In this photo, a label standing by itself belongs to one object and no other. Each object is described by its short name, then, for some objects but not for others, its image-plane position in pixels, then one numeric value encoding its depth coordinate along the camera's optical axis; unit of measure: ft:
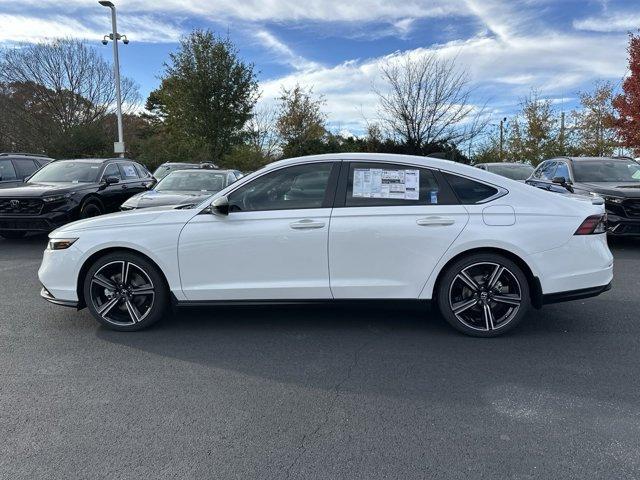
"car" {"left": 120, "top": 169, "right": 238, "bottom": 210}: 28.48
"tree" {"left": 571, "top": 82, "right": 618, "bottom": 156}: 92.82
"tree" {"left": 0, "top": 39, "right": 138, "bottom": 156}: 95.96
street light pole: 69.51
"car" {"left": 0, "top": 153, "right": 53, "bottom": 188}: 39.14
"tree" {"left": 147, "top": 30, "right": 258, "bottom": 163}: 84.89
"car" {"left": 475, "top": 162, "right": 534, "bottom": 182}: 46.83
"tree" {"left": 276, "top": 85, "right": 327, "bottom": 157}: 115.28
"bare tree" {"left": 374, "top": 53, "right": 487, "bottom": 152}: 74.79
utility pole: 101.91
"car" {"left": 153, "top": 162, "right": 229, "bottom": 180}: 58.24
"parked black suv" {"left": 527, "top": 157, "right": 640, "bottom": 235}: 26.22
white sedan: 13.75
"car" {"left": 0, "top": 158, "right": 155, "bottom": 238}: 28.89
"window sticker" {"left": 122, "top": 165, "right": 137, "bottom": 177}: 37.88
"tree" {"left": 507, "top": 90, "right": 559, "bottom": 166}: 99.78
